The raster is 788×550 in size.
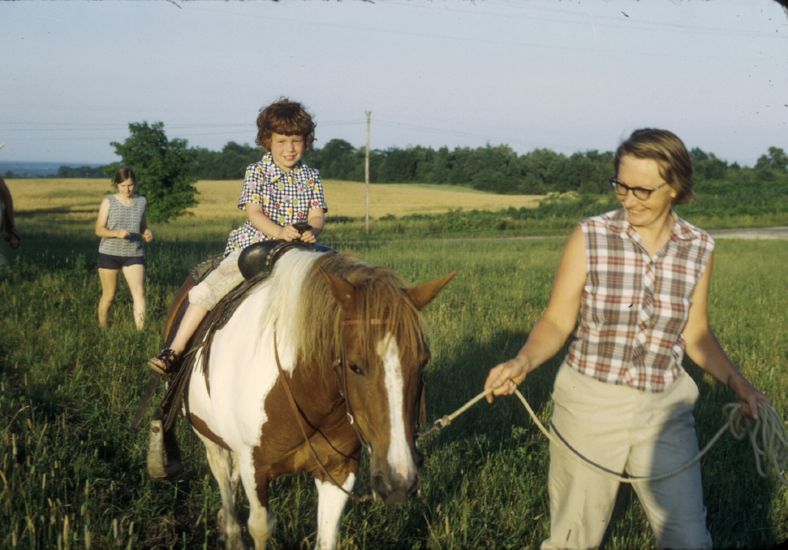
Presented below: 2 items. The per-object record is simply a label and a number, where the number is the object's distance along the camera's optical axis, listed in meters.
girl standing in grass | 9.66
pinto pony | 2.97
